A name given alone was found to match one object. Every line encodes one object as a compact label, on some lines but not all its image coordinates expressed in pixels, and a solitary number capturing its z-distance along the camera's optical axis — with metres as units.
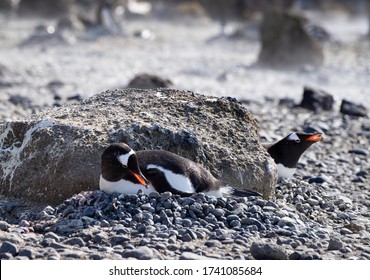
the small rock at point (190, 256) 9.73
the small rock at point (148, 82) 25.44
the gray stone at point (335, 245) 10.78
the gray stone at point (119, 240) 10.21
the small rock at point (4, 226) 10.90
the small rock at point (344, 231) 12.13
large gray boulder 12.35
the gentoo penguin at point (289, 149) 14.31
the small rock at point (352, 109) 24.11
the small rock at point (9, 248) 9.72
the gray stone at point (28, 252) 9.58
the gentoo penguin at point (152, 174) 11.26
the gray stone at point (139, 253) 9.67
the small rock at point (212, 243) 10.29
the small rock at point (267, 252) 9.92
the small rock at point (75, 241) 10.12
